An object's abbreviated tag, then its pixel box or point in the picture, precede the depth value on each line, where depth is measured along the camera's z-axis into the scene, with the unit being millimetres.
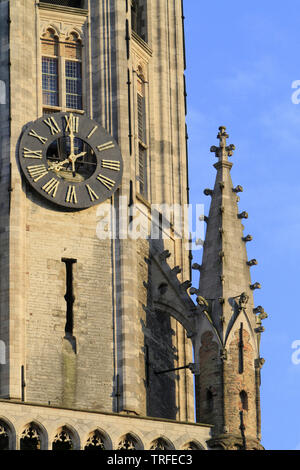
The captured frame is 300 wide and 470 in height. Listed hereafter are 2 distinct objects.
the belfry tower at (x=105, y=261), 74875
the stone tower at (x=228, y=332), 74938
